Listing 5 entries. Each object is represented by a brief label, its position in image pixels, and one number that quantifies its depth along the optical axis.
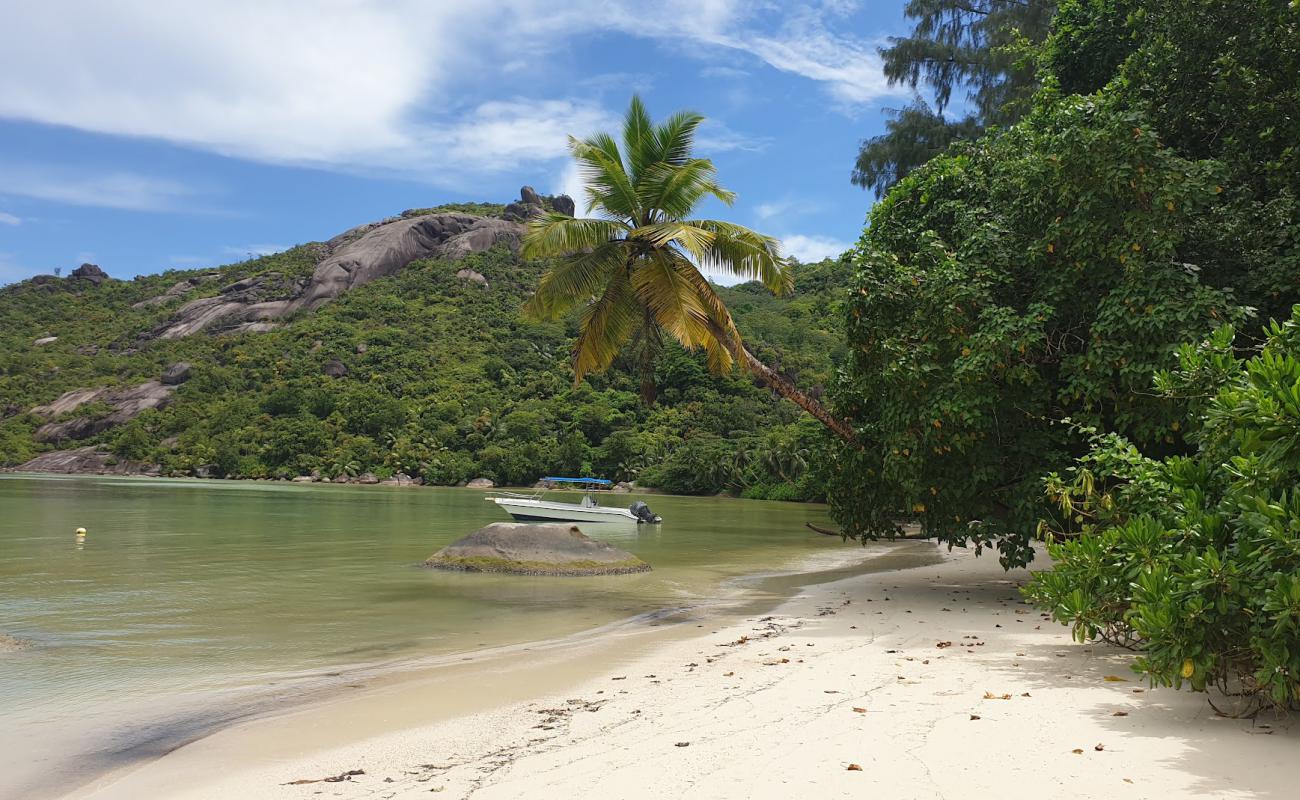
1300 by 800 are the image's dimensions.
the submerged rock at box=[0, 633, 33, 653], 9.17
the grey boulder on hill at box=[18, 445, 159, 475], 84.94
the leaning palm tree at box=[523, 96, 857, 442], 14.18
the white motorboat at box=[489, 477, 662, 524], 30.81
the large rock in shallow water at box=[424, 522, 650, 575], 16.47
